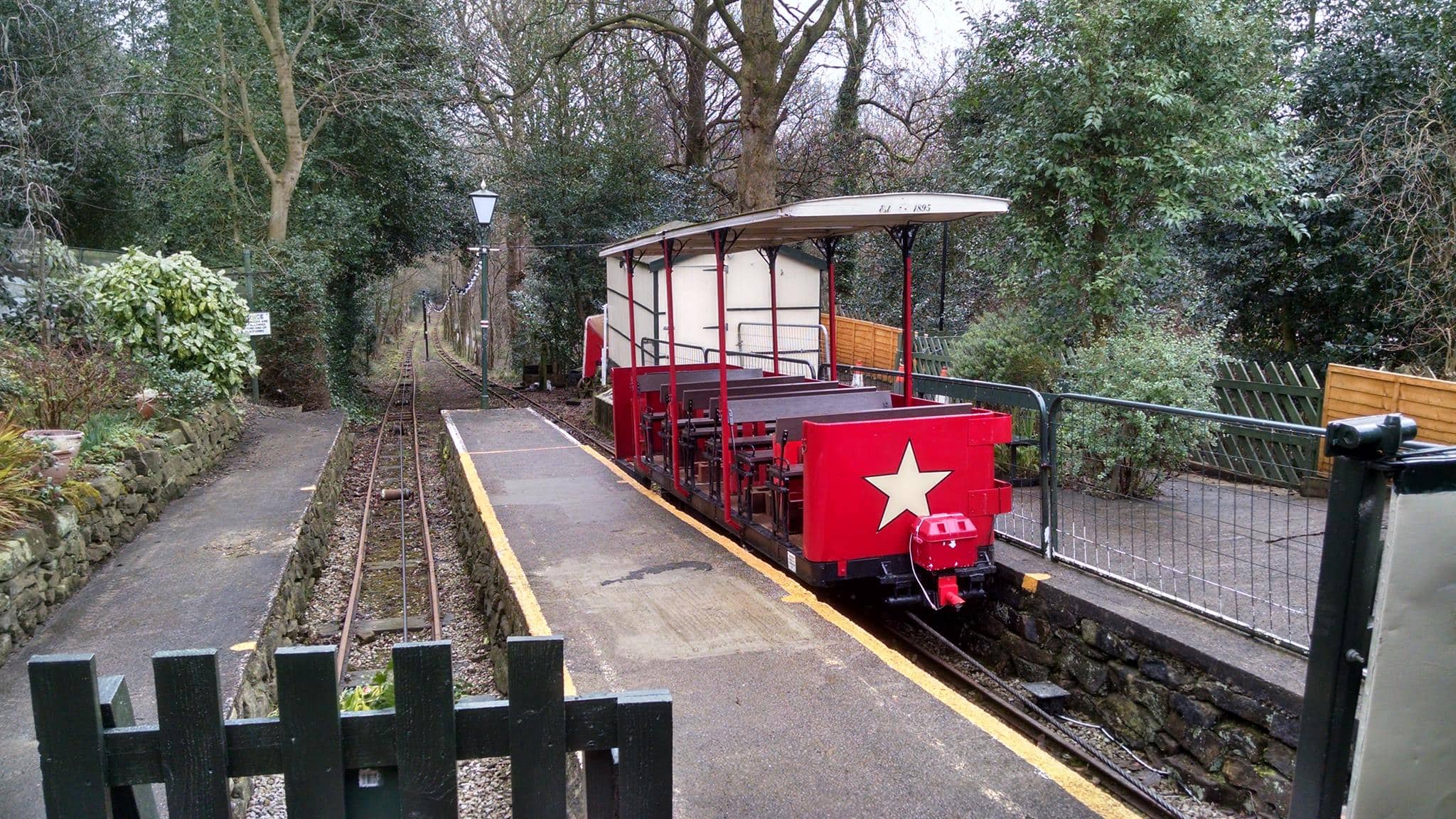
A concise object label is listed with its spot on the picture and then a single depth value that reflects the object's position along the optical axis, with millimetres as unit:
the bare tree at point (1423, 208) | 9453
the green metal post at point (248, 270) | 13980
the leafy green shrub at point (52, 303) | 10430
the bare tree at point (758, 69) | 14773
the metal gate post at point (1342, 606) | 1382
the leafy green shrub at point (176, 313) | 10312
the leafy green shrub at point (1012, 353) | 9969
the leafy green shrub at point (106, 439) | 6938
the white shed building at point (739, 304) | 15438
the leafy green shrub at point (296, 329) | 15508
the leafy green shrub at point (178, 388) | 9547
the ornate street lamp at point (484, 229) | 15961
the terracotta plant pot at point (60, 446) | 5992
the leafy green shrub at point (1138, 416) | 6934
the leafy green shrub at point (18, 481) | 5211
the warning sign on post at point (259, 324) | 13234
